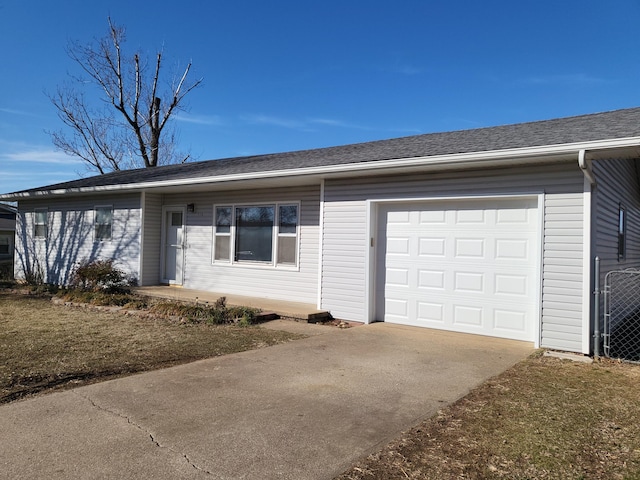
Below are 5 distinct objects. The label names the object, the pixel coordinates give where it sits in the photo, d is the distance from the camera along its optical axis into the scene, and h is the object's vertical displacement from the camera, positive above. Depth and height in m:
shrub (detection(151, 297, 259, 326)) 8.07 -1.30
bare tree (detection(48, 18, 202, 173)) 25.47 +8.57
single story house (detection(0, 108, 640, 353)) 6.22 +0.44
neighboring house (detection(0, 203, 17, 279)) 27.58 +0.05
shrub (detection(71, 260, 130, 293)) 11.60 -1.02
